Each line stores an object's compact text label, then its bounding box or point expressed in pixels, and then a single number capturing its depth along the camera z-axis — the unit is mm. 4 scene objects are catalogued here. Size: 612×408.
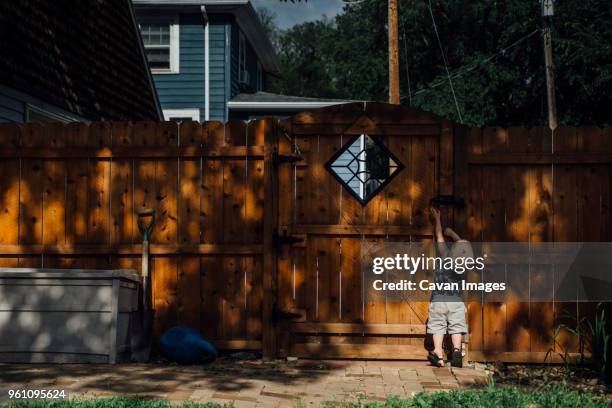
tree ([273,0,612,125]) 24656
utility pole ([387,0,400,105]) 16469
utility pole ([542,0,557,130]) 20312
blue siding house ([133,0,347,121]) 22594
